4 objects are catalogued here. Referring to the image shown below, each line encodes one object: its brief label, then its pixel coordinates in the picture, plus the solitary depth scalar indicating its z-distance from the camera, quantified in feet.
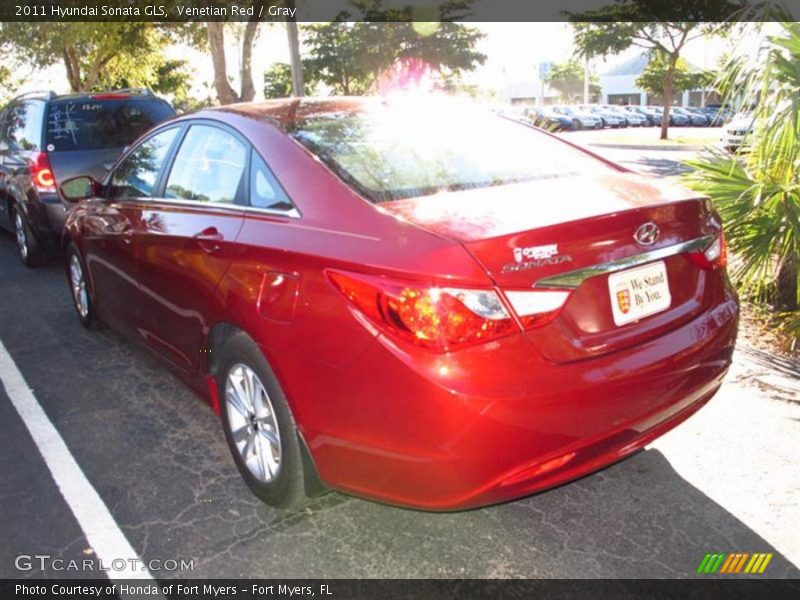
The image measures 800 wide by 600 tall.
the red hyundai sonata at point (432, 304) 7.25
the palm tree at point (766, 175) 15.67
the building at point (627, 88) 276.82
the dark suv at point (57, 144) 23.67
